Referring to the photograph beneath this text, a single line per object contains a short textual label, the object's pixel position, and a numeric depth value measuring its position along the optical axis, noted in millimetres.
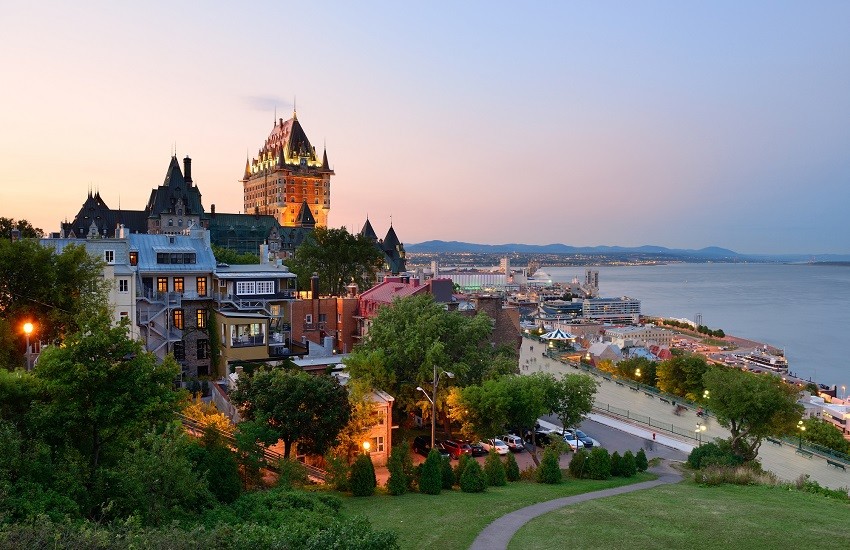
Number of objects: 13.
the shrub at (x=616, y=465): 28516
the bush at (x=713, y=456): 29969
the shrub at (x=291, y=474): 20797
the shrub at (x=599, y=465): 27781
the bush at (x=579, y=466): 27797
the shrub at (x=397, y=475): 22766
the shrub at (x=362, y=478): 22266
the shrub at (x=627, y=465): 28656
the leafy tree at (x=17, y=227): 51412
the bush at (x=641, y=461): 30250
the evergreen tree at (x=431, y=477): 23016
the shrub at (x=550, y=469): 25922
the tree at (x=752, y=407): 31531
